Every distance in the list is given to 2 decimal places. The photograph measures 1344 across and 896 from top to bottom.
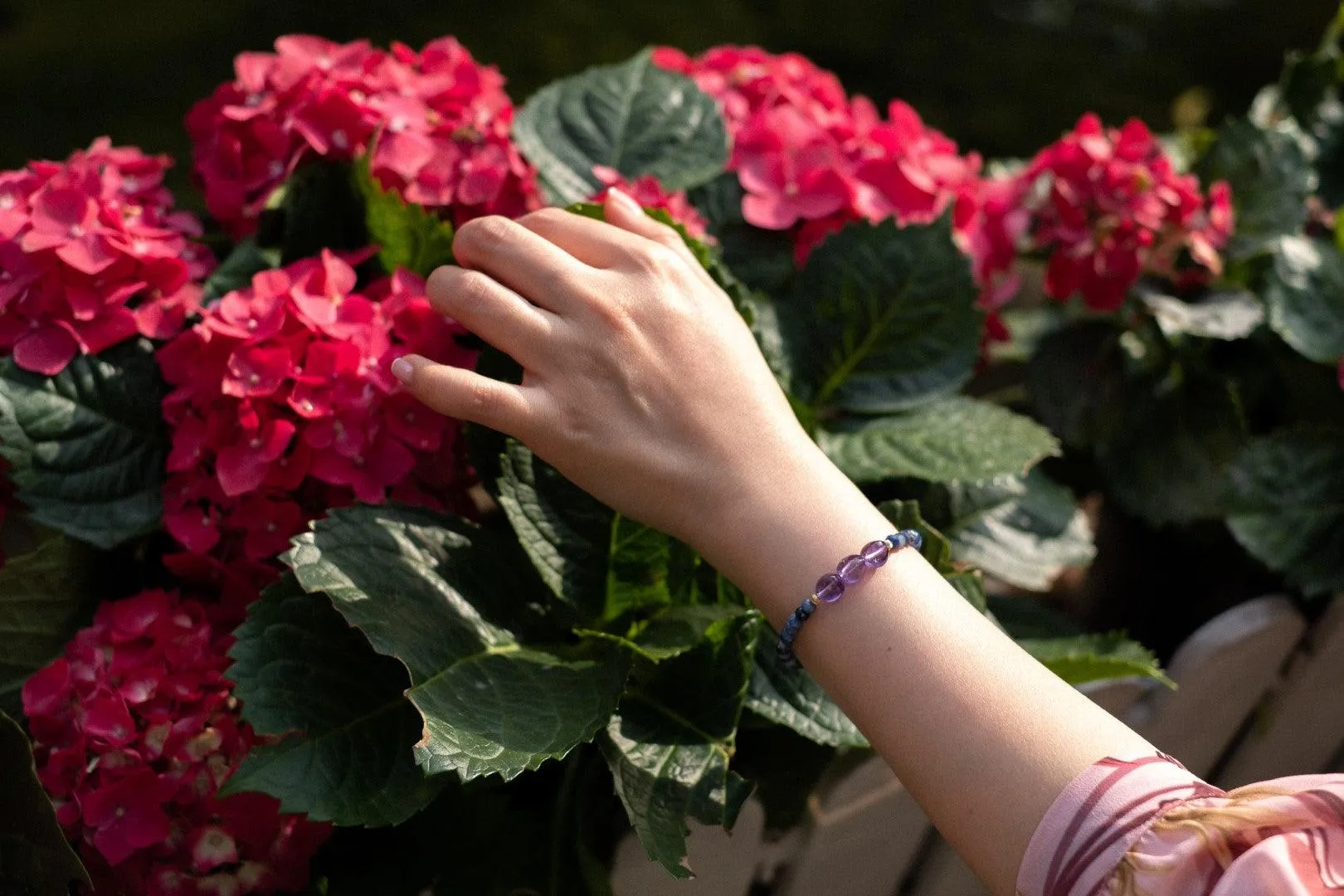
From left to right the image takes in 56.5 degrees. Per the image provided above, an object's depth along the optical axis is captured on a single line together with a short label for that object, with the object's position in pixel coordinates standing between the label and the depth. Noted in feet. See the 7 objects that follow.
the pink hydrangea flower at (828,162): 4.13
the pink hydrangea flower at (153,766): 2.91
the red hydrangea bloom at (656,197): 3.63
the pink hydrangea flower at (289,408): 3.08
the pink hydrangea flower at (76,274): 3.19
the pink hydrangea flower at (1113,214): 4.66
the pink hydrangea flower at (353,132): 3.60
